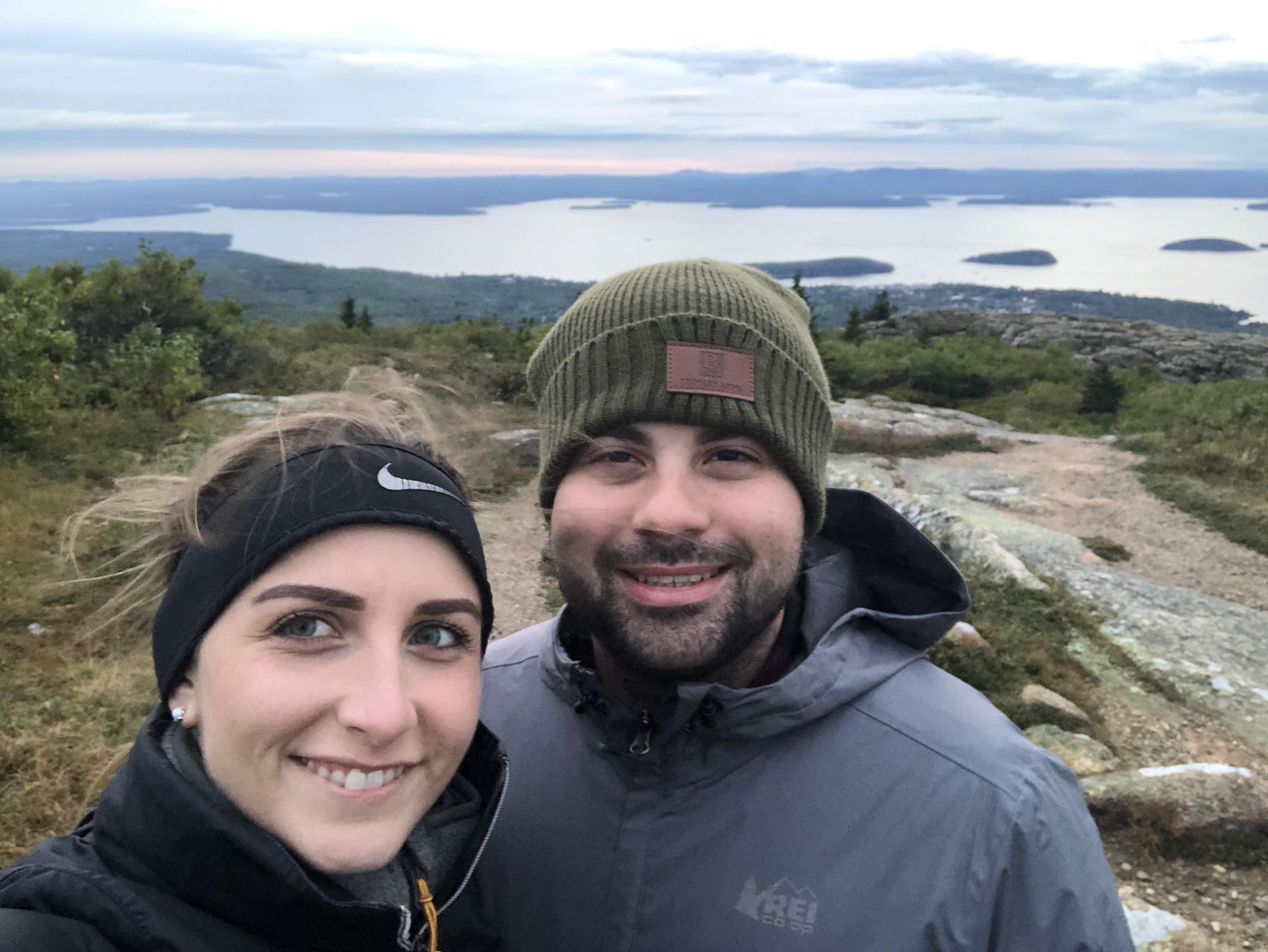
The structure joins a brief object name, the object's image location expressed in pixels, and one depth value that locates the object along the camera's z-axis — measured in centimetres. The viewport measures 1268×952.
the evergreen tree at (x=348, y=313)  3703
